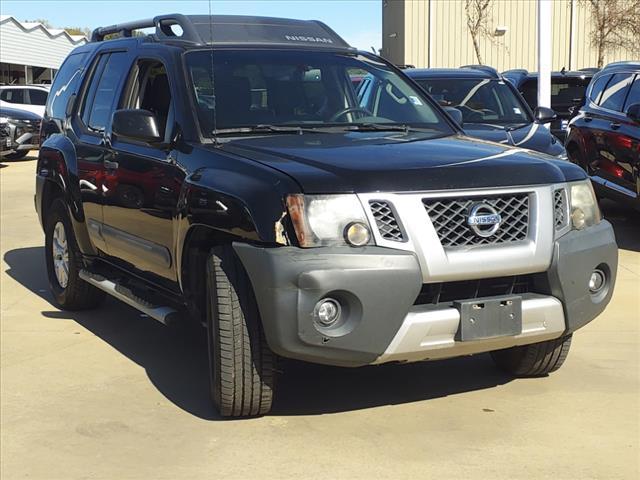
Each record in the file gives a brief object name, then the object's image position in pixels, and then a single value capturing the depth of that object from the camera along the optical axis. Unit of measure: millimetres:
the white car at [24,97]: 23344
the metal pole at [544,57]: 11867
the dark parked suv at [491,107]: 8125
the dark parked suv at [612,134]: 8625
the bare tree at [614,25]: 31266
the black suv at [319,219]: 3730
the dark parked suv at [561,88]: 13492
